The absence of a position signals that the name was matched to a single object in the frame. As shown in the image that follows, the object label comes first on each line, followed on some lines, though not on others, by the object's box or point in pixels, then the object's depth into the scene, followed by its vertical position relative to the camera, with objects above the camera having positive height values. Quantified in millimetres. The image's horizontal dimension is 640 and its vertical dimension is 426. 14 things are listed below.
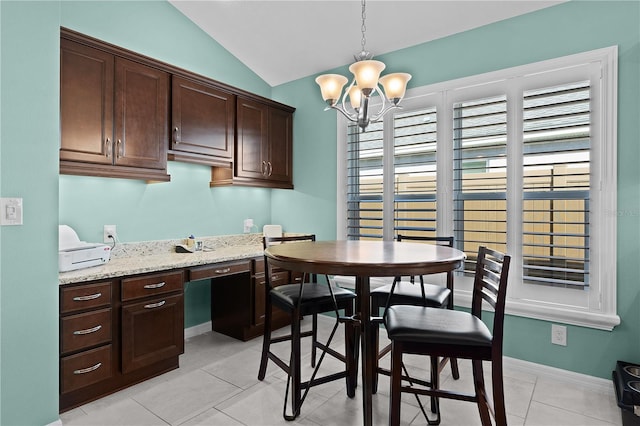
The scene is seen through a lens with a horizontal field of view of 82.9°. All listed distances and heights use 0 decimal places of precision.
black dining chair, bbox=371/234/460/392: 2275 -559
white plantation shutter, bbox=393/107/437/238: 3197 +359
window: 2455 +287
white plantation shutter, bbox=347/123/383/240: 3518 +286
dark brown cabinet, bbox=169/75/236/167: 2967 +762
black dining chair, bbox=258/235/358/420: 2102 -664
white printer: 2207 -278
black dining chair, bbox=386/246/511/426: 1592 -573
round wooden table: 1624 -234
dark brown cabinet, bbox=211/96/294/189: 3508 +664
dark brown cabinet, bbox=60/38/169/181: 2326 +665
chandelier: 2008 +743
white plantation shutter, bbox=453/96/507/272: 2855 +303
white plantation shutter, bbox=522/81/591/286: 2521 +204
